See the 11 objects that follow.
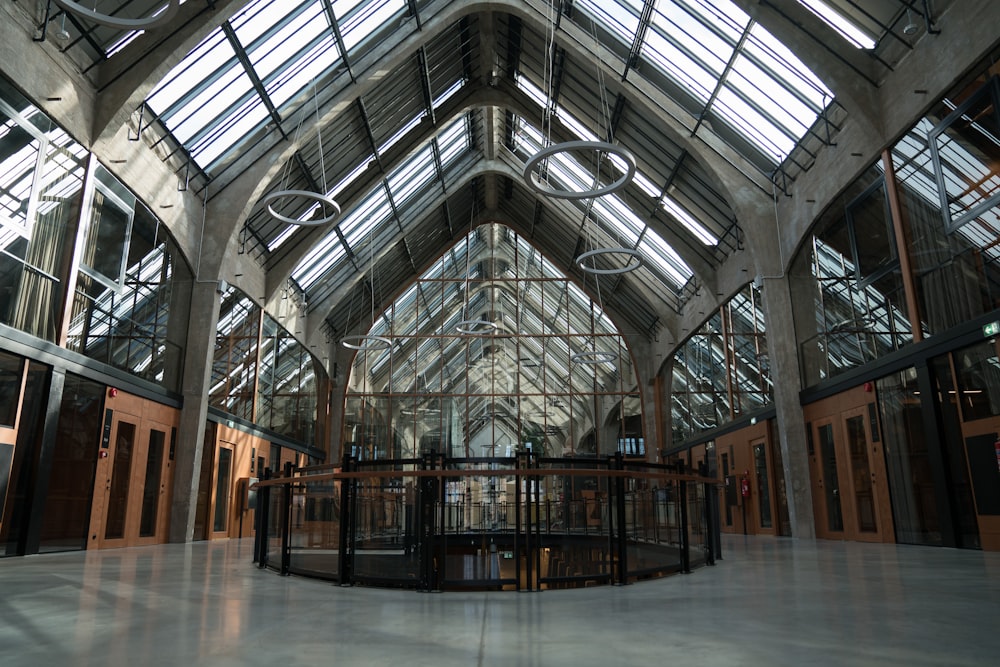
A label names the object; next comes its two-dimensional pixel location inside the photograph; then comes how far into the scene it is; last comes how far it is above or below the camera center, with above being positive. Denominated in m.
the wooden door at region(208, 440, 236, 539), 24.48 +0.67
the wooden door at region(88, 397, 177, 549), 18.19 +0.82
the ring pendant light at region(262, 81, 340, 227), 18.30 +10.73
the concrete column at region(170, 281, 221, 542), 21.48 +3.12
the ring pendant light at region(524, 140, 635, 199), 14.43 +7.24
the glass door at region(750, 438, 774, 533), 24.50 +0.59
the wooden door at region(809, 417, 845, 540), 19.94 +0.67
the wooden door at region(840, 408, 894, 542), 17.72 +0.50
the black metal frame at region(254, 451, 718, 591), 8.85 -0.32
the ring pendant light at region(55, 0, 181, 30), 11.71 +8.03
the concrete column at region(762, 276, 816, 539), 21.02 +3.02
